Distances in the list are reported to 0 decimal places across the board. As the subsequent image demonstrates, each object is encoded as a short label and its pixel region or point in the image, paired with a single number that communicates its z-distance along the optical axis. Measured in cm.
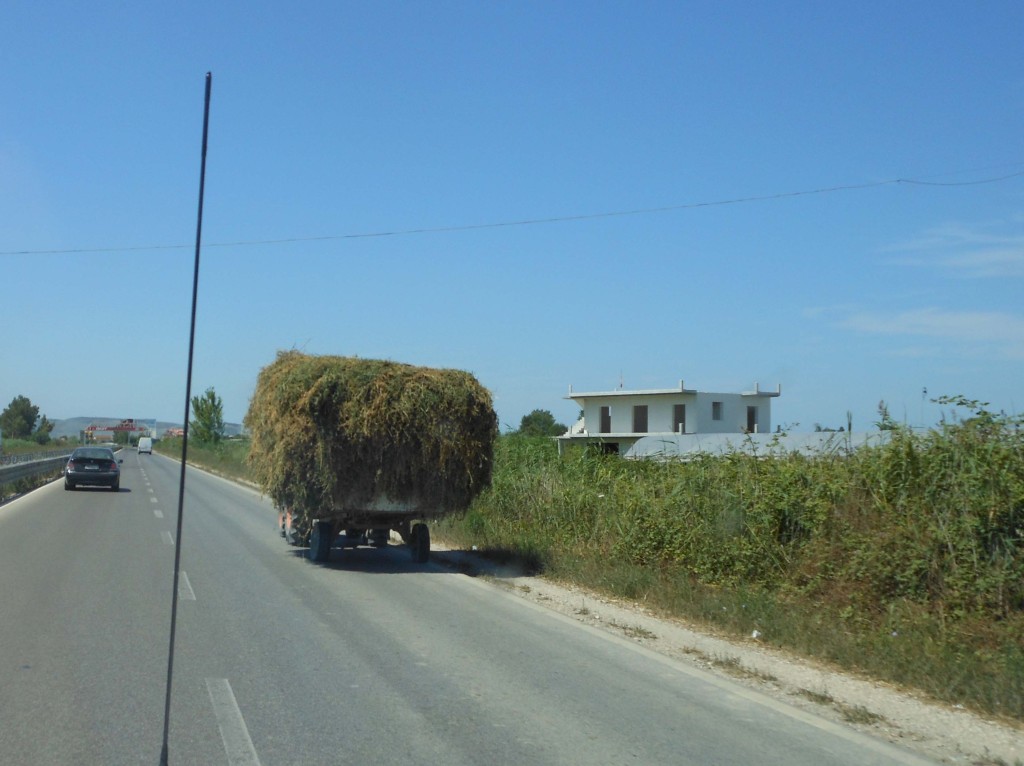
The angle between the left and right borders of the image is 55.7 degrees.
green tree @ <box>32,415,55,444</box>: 13238
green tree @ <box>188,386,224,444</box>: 8125
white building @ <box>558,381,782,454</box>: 6638
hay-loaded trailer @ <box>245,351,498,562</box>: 1449
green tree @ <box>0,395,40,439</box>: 15850
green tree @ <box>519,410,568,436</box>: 8051
